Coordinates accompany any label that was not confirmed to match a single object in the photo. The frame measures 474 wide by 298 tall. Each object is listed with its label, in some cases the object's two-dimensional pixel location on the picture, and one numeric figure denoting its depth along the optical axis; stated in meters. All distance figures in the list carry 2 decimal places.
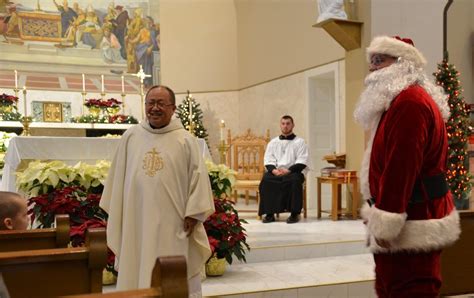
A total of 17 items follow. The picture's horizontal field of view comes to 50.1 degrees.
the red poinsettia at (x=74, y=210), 4.00
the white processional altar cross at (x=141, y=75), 8.18
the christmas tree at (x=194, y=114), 10.61
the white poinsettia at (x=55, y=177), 4.24
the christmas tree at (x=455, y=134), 7.33
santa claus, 2.08
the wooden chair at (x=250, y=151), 8.52
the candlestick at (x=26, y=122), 6.19
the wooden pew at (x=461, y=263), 2.73
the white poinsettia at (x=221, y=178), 4.55
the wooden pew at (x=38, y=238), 2.15
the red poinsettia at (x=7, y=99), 7.46
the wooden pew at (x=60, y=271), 1.74
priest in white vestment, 3.14
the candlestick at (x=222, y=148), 6.59
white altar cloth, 5.18
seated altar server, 6.84
